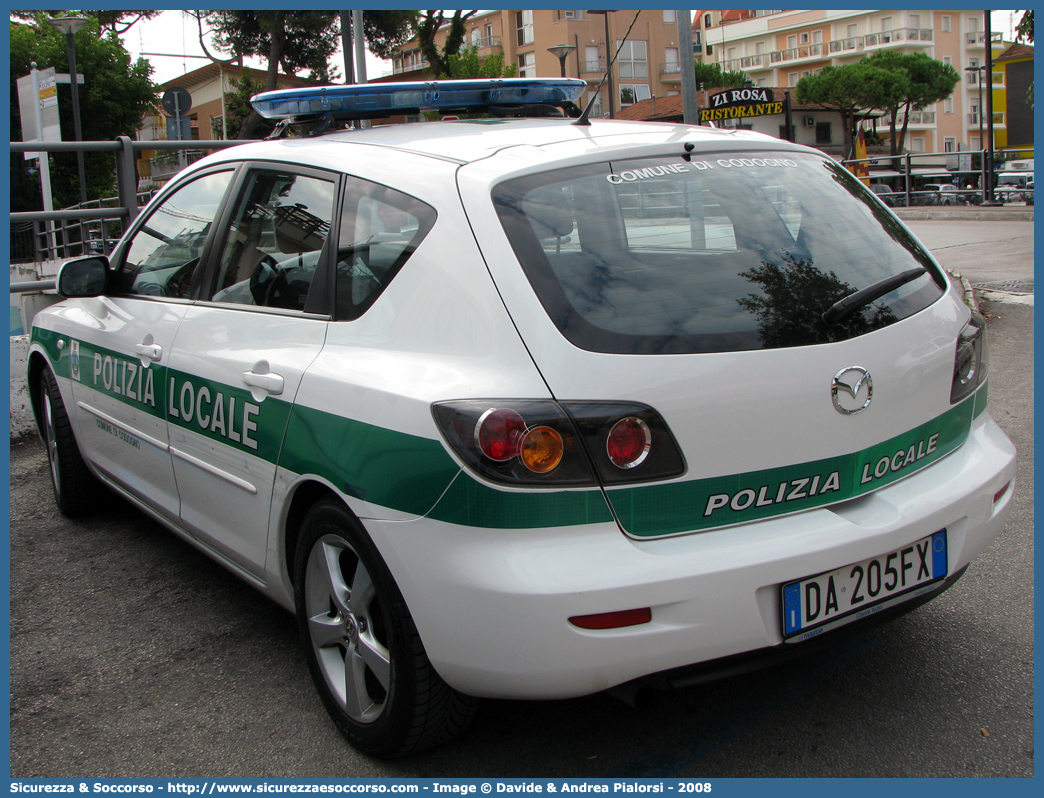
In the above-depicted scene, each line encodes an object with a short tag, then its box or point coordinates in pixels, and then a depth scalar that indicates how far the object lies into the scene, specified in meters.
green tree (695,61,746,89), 82.72
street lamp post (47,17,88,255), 15.91
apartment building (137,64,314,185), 57.72
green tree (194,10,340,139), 33.12
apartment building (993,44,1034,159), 60.22
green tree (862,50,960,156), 78.75
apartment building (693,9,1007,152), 87.88
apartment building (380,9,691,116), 71.50
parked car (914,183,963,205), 26.45
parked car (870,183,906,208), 26.56
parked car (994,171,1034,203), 27.14
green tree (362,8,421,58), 34.47
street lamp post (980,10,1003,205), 25.24
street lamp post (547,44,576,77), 23.12
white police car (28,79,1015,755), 2.11
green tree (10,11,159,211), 37.72
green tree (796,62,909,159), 74.88
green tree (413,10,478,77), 36.11
